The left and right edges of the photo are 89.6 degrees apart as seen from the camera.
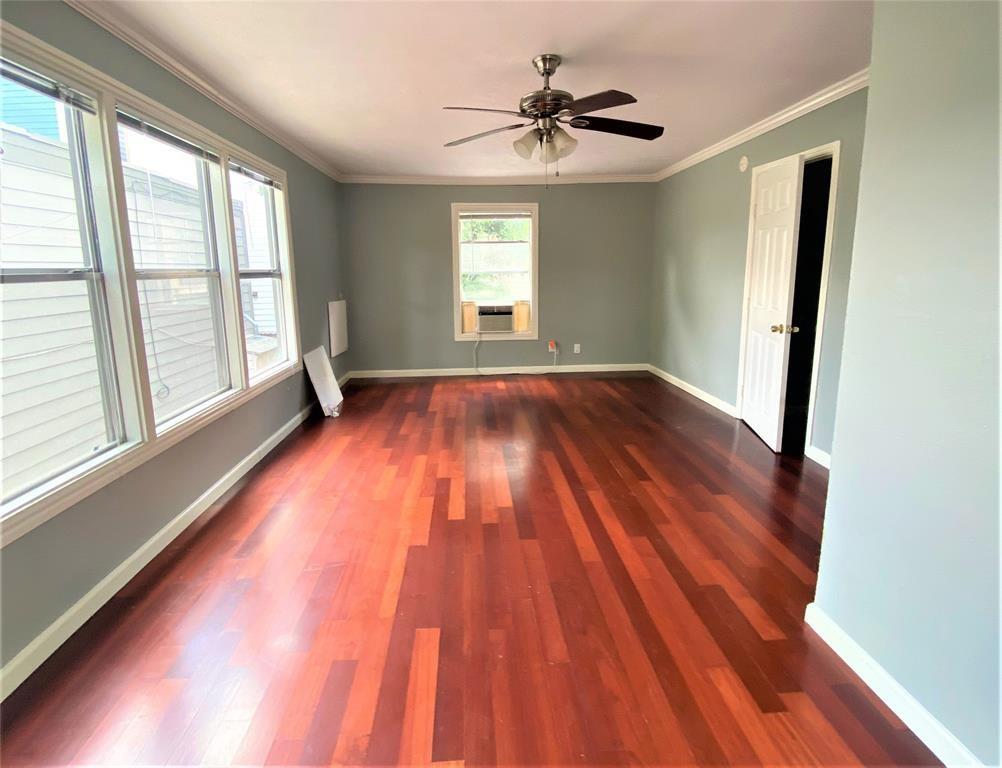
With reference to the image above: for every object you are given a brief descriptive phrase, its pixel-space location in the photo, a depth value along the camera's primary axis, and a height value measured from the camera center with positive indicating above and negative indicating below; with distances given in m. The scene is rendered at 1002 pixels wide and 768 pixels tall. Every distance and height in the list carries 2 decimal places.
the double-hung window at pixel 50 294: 1.75 +0.01
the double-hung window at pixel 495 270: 6.19 +0.28
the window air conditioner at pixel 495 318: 6.31 -0.31
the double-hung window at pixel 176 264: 2.46 +0.17
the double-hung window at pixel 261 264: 3.61 +0.24
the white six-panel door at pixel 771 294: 3.57 -0.02
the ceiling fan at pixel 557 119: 2.55 +0.94
